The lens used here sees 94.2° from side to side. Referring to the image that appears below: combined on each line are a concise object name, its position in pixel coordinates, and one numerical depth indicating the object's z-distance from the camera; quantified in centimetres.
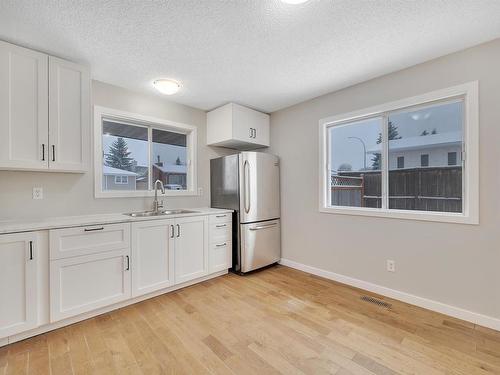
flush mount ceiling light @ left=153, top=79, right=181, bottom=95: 260
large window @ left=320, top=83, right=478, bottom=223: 212
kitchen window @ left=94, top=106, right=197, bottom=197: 275
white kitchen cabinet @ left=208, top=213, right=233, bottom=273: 304
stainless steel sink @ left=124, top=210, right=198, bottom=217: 277
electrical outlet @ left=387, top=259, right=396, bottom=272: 249
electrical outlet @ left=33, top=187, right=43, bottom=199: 225
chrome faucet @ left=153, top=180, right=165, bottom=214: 301
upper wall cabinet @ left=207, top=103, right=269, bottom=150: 333
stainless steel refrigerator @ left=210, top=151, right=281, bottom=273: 322
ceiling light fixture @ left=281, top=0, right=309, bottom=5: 152
